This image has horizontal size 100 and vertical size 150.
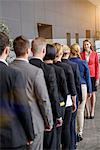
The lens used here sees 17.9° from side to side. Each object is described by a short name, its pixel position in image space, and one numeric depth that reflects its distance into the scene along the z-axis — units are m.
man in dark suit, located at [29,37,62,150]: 2.91
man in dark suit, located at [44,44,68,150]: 3.19
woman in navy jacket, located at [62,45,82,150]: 3.94
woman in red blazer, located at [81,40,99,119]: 5.76
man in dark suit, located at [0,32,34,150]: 2.16
